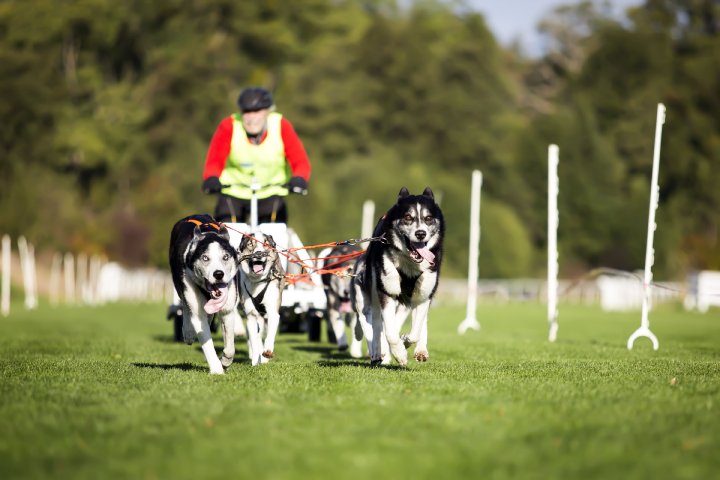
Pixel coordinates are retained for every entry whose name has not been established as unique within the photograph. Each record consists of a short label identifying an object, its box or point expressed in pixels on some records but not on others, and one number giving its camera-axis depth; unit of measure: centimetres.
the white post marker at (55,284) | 4425
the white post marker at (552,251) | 1733
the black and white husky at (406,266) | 1000
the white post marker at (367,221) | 2581
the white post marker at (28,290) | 3506
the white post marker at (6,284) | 3114
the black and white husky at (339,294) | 1394
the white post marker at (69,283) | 4605
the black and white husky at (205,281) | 996
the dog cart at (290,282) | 1178
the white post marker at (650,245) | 1437
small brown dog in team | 1101
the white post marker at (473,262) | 2100
